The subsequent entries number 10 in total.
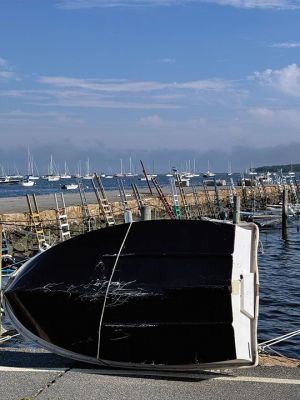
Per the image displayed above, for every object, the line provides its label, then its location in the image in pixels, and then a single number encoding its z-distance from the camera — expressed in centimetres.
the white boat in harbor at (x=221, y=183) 9918
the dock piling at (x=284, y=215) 3416
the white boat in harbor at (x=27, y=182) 13262
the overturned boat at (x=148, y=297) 672
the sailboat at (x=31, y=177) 14942
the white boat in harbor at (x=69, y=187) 11682
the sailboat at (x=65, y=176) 17875
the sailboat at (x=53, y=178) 16350
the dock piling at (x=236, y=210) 1688
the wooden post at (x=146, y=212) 1022
